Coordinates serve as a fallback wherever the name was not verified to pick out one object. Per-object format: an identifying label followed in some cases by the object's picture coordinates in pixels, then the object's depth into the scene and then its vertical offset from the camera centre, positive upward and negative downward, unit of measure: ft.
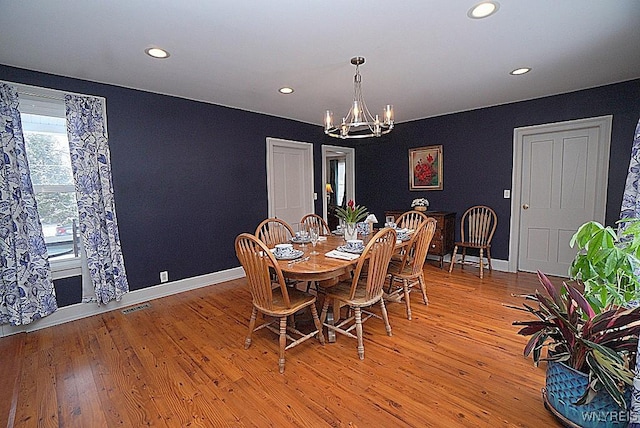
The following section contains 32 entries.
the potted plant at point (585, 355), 4.69 -2.77
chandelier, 8.64 +1.97
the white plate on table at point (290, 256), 7.86 -1.73
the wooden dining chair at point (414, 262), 9.33 -2.37
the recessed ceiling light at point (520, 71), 9.62 +3.67
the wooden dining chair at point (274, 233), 10.44 -1.60
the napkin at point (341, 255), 7.87 -1.77
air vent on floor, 10.62 -4.16
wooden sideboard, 14.96 -2.37
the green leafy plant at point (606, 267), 4.79 -1.34
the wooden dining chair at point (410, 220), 12.34 -1.36
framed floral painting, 16.43 +1.04
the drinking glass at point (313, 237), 9.53 -1.53
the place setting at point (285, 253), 7.88 -1.69
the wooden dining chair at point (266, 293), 6.82 -2.49
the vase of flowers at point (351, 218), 9.66 -0.96
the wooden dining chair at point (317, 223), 12.48 -1.44
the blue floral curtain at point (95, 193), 9.79 -0.06
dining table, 6.97 -1.83
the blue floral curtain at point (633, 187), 7.72 -0.09
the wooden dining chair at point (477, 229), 14.28 -2.10
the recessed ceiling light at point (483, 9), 6.08 +3.61
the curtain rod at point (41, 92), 8.93 +3.05
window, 9.38 +0.57
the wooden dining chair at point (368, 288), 7.27 -2.68
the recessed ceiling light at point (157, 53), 7.93 +3.63
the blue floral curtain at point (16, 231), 8.57 -1.11
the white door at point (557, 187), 12.20 -0.11
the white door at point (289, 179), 15.65 +0.52
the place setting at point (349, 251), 7.97 -1.73
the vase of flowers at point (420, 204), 16.46 -0.93
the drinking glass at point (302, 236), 9.87 -1.55
